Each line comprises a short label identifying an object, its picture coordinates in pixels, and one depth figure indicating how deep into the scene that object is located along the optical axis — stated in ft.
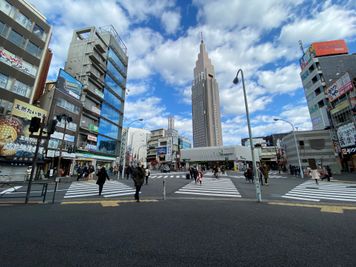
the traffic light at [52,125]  28.35
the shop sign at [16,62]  66.38
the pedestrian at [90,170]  72.74
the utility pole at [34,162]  25.16
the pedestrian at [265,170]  51.18
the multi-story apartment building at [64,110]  85.66
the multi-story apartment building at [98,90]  113.39
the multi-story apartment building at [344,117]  89.45
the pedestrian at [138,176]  27.12
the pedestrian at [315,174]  51.74
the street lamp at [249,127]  26.75
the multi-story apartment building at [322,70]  121.80
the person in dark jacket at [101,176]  32.89
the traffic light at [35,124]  25.82
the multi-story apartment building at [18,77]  64.69
